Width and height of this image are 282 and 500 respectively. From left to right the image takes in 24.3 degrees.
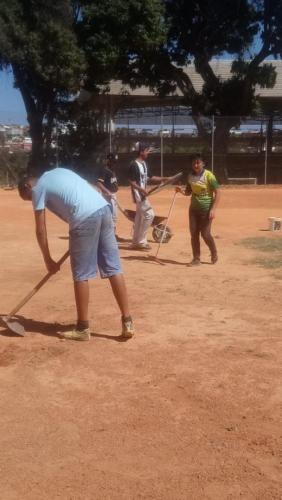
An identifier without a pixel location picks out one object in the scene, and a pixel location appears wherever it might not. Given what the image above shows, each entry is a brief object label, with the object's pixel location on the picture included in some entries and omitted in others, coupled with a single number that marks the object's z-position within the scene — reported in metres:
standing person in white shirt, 10.55
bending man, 5.47
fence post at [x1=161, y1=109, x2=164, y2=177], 25.43
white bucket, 13.03
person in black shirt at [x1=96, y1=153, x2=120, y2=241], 11.02
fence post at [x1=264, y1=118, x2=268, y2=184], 25.32
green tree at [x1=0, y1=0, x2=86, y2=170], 22.42
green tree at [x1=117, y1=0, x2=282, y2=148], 24.66
